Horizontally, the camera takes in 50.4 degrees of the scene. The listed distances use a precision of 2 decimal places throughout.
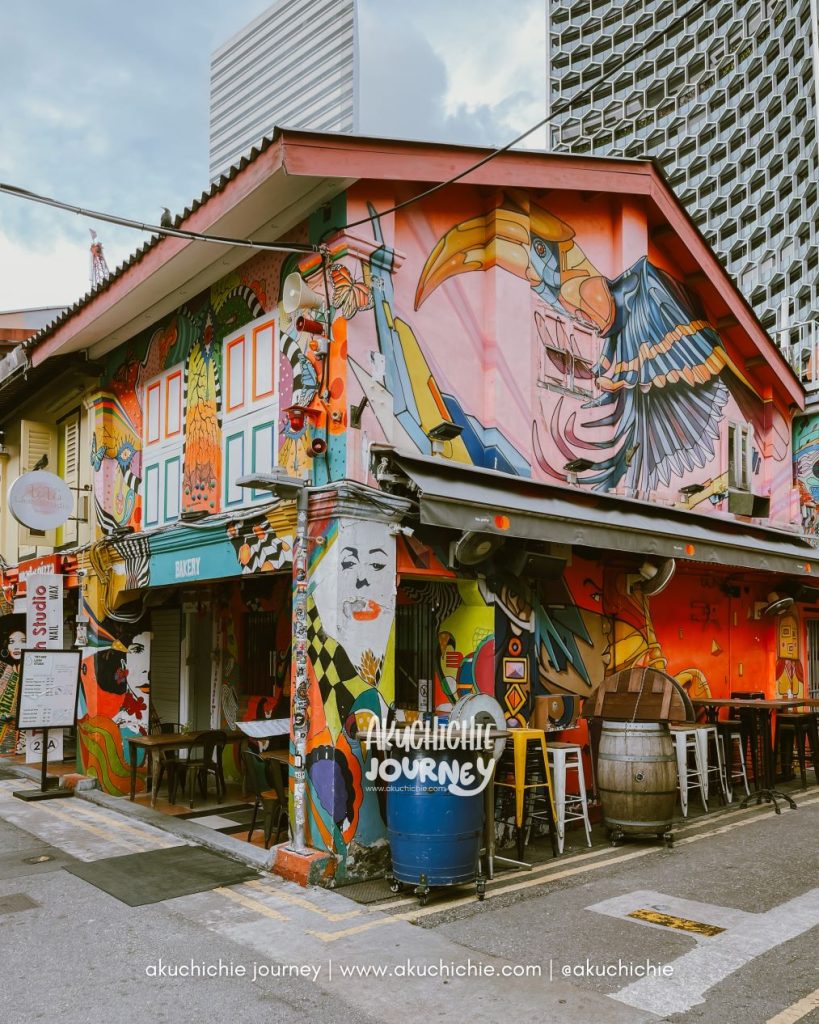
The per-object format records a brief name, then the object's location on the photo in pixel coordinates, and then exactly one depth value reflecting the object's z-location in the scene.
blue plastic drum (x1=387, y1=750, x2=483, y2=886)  6.21
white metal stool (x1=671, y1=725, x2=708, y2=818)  9.16
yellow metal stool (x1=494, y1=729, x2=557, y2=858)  7.47
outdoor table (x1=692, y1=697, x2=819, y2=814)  9.59
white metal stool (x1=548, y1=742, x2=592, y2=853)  7.80
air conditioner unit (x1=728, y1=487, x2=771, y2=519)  12.14
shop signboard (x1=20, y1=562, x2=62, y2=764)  11.39
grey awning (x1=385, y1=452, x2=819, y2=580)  7.19
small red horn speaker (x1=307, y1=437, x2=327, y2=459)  7.28
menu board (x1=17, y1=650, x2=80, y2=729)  10.41
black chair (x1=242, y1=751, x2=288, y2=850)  7.80
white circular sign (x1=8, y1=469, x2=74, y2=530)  10.72
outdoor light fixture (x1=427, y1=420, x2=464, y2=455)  8.10
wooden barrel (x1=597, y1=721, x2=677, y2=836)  7.61
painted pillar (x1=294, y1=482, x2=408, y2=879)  6.85
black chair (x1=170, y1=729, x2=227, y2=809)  9.75
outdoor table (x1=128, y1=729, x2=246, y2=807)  9.55
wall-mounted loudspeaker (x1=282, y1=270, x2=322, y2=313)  7.25
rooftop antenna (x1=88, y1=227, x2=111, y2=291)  22.15
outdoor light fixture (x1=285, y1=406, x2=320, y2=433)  7.39
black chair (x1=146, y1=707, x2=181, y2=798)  11.88
